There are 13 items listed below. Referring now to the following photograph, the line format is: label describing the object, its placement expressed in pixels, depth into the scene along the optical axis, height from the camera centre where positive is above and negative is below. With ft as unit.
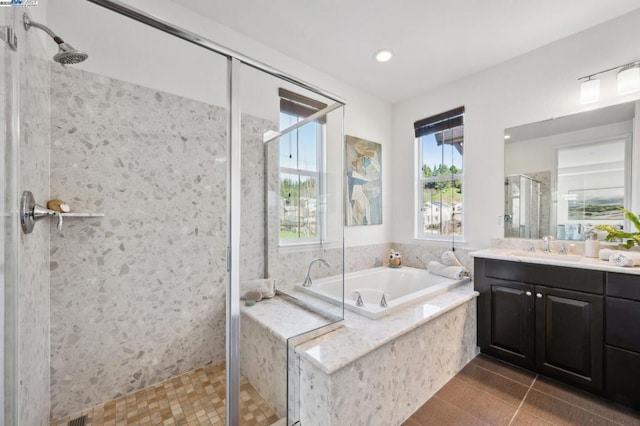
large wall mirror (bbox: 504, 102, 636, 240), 6.44 +1.07
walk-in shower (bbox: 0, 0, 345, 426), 3.95 -0.14
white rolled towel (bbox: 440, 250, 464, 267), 8.95 -1.68
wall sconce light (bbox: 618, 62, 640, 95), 6.00 +3.18
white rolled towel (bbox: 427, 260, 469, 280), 8.36 -2.00
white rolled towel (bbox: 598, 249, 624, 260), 5.91 -0.97
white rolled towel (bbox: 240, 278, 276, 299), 4.52 -1.47
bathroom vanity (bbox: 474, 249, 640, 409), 5.19 -2.52
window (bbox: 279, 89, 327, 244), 5.75 +1.01
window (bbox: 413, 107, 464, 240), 9.36 +1.44
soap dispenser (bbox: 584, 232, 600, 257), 6.36 -0.88
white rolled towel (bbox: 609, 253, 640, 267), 5.22 -0.98
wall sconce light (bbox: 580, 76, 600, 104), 6.56 +3.15
